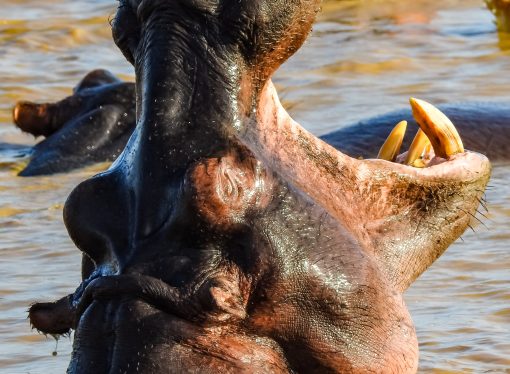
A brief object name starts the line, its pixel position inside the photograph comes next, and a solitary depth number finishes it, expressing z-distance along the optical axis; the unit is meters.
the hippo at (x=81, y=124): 20.11
